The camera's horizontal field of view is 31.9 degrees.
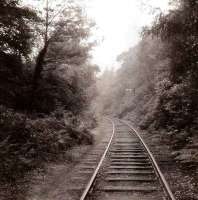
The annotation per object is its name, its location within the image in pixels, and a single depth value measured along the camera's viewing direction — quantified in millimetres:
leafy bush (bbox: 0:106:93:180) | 11295
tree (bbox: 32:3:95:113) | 20828
